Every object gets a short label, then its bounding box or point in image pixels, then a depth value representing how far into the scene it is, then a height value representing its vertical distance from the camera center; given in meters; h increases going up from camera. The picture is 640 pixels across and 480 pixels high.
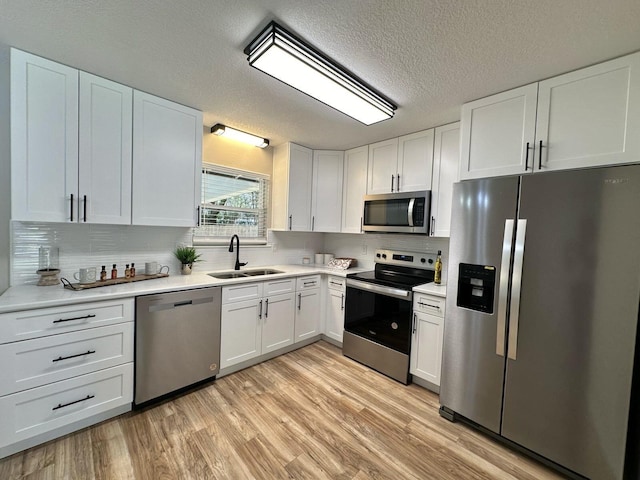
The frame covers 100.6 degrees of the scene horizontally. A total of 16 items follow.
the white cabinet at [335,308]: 3.08 -0.91
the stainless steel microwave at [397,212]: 2.64 +0.23
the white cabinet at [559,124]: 1.48 +0.75
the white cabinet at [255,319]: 2.46 -0.92
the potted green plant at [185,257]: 2.63 -0.32
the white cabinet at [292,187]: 3.28 +0.54
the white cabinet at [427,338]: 2.28 -0.90
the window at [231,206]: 2.99 +0.26
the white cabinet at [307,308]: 3.05 -0.92
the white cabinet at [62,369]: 1.52 -0.94
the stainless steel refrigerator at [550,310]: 1.40 -0.42
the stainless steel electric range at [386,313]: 2.49 -0.80
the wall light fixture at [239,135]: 2.73 +1.00
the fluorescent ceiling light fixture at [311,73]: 1.45 +1.01
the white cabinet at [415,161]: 2.66 +0.76
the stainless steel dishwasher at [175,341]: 1.96 -0.93
